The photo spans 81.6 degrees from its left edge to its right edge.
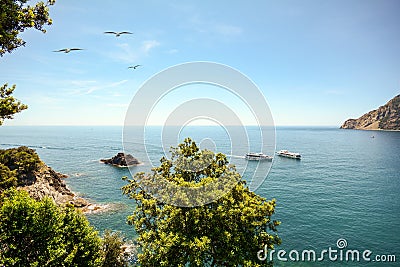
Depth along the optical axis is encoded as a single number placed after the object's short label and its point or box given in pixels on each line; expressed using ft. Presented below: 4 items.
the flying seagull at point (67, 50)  41.14
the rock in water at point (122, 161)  316.97
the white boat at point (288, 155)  340.65
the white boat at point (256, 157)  341.62
